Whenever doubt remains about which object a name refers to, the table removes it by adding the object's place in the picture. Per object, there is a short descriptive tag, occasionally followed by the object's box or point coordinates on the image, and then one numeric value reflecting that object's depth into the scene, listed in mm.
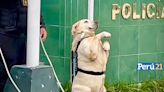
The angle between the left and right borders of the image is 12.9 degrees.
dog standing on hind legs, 7366
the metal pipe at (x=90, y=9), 8797
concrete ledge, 6782
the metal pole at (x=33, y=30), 6876
